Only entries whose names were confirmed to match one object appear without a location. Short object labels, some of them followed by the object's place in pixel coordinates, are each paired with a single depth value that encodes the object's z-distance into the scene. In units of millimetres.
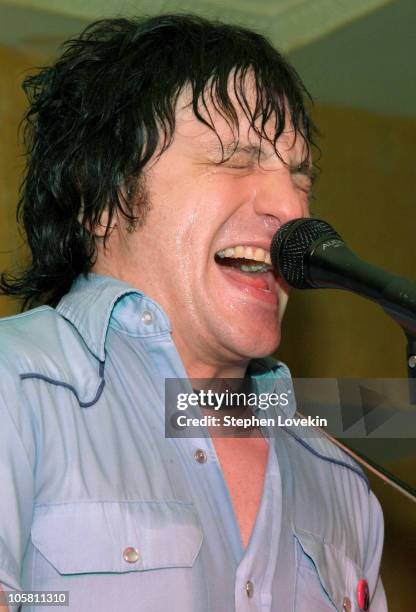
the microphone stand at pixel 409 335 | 1778
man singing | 1875
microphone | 1783
